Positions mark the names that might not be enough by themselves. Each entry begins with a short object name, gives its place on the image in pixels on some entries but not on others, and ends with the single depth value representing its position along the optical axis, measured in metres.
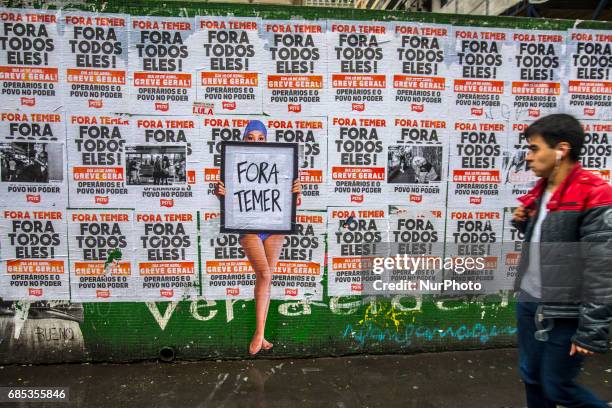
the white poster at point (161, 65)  3.61
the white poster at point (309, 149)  3.77
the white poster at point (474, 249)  4.02
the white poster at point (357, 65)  3.75
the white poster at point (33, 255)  3.65
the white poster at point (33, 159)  3.60
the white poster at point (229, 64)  3.65
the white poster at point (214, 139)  3.71
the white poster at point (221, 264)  3.80
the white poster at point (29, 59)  3.50
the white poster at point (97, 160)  3.63
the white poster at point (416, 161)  3.88
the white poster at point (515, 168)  3.97
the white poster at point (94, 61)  3.55
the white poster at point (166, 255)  3.75
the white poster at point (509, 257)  4.08
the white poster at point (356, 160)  3.82
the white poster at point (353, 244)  3.90
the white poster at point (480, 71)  3.86
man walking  2.09
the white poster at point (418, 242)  3.95
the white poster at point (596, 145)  4.03
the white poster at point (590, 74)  3.94
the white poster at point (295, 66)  3.69
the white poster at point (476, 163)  3.94
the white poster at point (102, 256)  3.71
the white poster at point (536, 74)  3.90
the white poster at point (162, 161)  3.68
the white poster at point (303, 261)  3.87
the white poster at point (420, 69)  3.80
